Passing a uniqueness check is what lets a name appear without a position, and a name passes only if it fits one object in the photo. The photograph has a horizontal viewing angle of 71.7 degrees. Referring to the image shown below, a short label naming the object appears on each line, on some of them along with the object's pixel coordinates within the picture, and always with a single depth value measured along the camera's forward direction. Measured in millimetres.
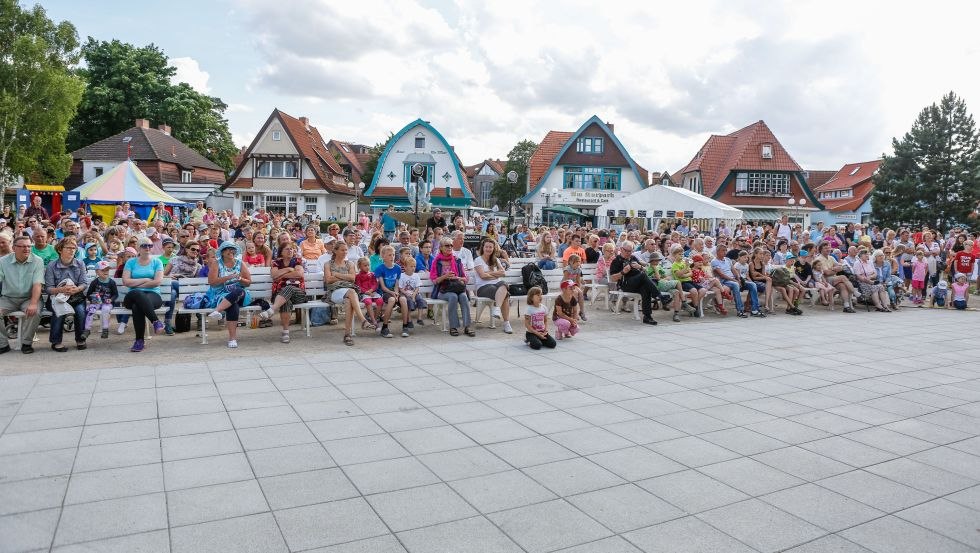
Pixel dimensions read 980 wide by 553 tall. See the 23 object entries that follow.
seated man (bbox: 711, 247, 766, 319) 12820
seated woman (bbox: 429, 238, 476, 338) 10164
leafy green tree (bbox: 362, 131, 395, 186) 70750
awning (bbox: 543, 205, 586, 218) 44900
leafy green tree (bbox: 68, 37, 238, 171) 53469
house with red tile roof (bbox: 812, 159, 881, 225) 64500
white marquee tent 21734
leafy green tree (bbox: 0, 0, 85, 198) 33062
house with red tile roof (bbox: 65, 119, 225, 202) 47969
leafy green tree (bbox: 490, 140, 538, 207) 78375
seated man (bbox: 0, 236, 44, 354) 8195
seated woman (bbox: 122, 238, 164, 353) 8648
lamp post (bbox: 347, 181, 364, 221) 51562
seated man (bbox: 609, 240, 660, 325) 11602
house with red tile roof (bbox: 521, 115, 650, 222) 52375
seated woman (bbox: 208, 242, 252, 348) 8938
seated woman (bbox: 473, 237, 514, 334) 10531
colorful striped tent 22562
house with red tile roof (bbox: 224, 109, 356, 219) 48750
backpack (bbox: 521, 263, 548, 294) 10962
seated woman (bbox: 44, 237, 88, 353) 8430
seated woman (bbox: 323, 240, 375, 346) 9818
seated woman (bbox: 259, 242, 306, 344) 9546
